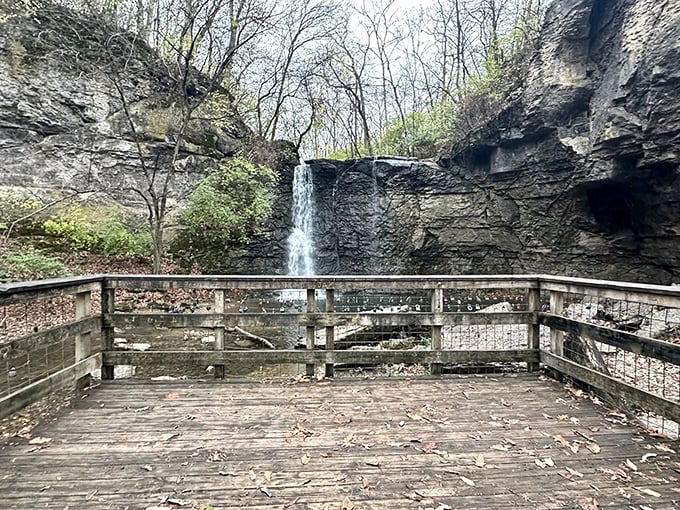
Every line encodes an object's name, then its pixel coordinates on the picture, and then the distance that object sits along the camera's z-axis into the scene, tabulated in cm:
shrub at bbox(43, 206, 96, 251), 1091
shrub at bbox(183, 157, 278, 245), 1266
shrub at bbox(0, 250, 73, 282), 813
